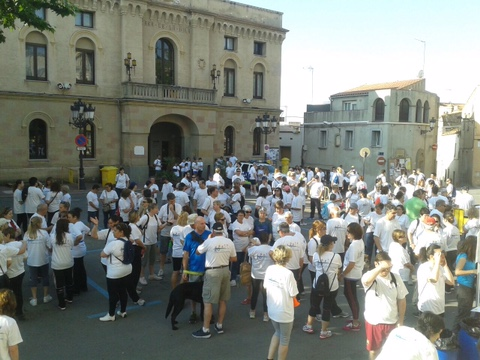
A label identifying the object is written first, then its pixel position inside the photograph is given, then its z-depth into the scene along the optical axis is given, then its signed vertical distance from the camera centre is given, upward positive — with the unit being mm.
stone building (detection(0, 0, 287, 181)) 26219 +3884
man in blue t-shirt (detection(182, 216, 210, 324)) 8031 -1918
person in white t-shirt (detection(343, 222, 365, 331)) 7555 -1936
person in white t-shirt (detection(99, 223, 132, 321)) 7738 -2121
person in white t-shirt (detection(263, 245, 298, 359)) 6148 -2057
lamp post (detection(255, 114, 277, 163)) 30062 +1465
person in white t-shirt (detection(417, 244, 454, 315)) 6508 -1906
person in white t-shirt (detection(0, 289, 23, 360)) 4824 -1963
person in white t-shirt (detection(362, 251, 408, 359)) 5957 -2020
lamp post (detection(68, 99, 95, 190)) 23594 +1501
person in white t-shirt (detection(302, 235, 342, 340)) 7344 -1987
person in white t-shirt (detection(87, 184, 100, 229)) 13156 -1620
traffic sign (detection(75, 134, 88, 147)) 23141 +106
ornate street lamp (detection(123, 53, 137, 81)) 27812 +4898
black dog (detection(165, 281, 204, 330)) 7795 -2583
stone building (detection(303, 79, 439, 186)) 37562 +1596
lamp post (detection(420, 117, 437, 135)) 33641 +1527
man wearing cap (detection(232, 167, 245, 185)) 17047 -1189
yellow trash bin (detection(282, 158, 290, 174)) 35406 -1432
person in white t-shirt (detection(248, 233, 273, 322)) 7957 -2074
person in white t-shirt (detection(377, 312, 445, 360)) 4255 -1845
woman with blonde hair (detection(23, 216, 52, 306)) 8453 -2007
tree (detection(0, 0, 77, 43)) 12508 +3657
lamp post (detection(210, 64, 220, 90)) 32338 +5028
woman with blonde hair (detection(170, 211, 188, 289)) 9250 -1984
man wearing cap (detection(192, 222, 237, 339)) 7465 -2147
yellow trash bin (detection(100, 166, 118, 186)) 27594 -1835
